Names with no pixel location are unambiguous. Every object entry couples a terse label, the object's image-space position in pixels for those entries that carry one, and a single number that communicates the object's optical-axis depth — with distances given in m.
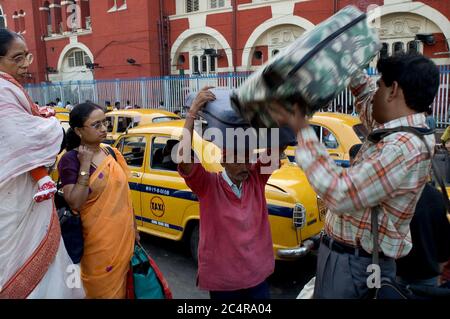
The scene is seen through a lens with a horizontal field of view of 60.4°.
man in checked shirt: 1.36
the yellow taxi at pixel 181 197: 3.77
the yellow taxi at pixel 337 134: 5.74
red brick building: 13.80
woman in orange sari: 2.31
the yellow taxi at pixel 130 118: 9.03
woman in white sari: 1.80
